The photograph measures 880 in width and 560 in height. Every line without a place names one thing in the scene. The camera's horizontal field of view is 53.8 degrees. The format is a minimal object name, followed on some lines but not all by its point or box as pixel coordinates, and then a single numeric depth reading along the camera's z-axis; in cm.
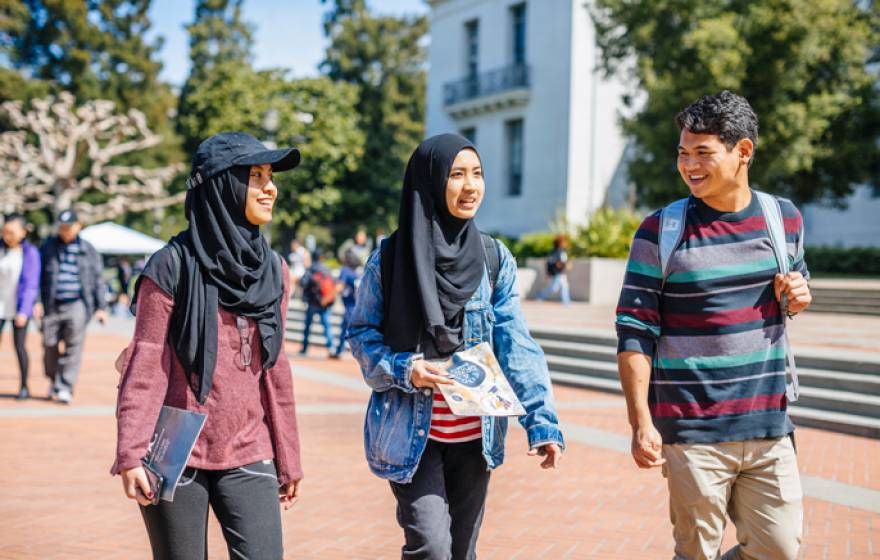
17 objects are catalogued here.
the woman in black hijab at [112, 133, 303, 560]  262
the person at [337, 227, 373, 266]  1426
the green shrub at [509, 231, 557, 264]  2264
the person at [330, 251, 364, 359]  1384
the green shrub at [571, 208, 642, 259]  2045
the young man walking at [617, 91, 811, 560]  288
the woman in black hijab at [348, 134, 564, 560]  281
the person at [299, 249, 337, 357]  1386
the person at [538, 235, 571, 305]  1983
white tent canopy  2533
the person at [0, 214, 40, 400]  892
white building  3147
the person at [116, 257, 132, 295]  2610
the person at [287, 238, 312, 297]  1769
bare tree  2883
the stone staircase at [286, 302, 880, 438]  843
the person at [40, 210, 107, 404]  859
